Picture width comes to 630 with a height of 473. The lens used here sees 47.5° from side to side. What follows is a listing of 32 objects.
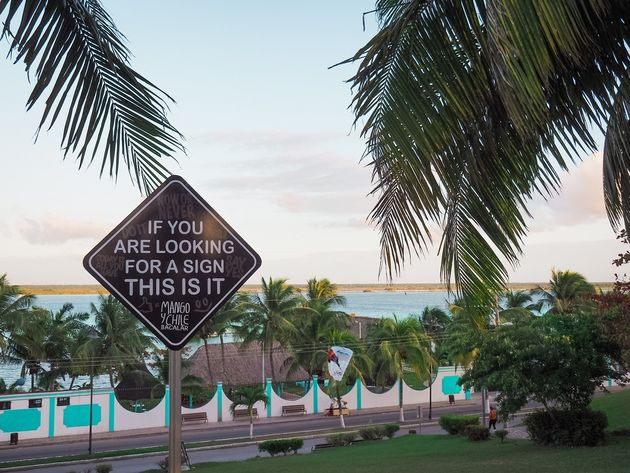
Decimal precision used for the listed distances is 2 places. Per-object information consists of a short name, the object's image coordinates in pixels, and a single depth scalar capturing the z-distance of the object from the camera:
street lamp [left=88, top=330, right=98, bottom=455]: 32.56
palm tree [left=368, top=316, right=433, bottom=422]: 38.47
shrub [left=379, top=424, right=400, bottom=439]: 30.69
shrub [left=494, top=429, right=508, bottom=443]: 24.45
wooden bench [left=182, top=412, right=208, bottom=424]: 37.69
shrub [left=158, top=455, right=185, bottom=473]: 23.47
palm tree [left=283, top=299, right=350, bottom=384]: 41.22
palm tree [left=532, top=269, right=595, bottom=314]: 50.66
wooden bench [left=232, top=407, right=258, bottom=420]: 39.31
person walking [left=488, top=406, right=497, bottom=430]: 27.88
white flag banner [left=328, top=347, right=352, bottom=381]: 36.16
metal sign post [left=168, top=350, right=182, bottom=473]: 2.69
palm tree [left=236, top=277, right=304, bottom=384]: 40.56
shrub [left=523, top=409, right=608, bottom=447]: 20.81
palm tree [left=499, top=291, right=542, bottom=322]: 50.59
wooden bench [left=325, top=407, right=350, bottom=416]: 40.97
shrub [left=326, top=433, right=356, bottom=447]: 28.53
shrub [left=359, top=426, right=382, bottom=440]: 30.12
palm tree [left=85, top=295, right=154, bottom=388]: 38.00
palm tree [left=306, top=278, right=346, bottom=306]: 46.72
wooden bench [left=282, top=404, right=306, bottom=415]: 40.84
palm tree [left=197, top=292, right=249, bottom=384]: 38.41
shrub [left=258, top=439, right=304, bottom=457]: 26.89
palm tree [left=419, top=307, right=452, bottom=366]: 53.81
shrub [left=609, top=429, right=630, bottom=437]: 22.42
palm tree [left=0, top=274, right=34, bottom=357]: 33.31
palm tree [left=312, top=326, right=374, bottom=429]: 38.53
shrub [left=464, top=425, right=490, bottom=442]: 26.08
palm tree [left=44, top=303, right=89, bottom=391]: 37.75
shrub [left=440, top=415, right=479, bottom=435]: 28.67
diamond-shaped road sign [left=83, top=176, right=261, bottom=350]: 2.72
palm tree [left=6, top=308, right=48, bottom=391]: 34.17
